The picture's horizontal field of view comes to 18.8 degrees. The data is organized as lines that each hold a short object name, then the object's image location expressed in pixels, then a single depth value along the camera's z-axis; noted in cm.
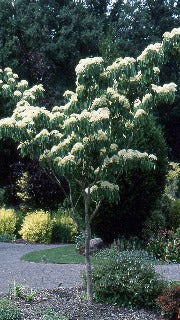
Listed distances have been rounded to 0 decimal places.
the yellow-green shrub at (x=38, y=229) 1351
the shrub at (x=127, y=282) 608
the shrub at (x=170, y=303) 551
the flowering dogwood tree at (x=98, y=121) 546
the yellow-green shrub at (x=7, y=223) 1432
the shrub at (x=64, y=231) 1396
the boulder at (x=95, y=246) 1057
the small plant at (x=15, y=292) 630
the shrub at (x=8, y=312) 527
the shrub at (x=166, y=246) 992
